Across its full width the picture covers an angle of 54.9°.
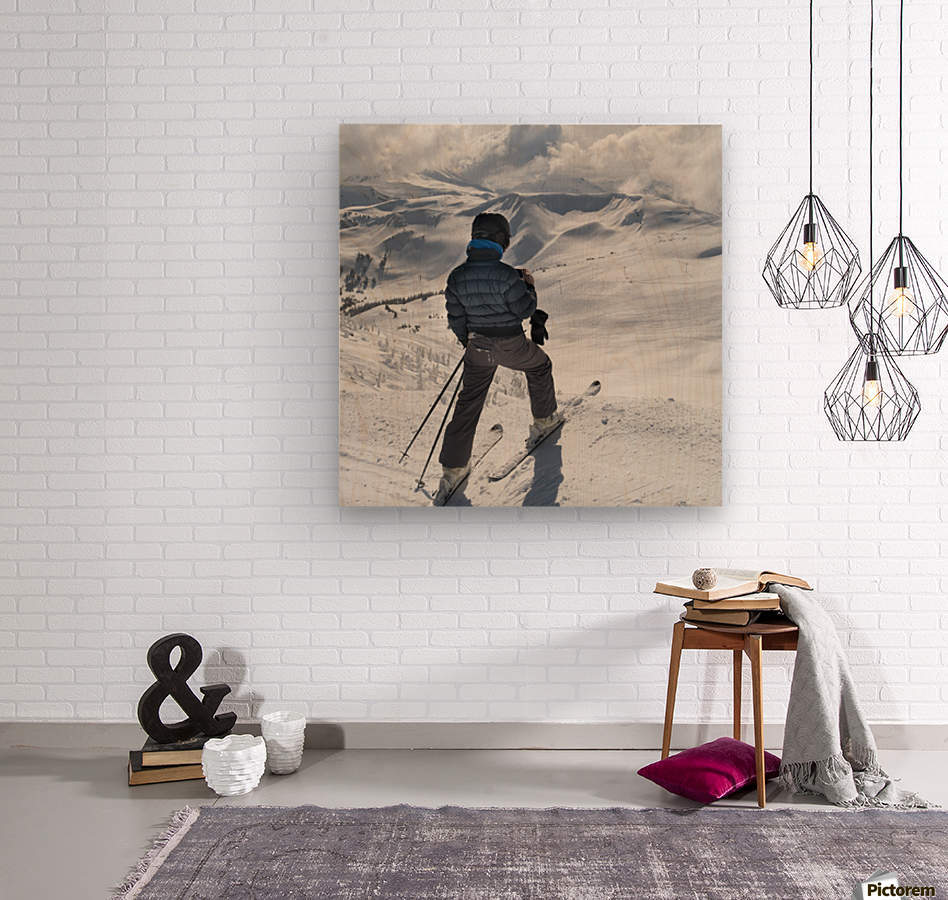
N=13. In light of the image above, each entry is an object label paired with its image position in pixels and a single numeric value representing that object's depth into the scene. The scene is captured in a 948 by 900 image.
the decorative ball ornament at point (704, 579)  2.96
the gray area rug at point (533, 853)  2.31
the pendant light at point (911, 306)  3.29
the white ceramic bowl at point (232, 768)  2.89
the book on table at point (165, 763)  3.03
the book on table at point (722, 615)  2.93
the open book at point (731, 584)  2.95
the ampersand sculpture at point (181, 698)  3.09
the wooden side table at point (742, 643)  2.83
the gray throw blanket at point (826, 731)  2.83
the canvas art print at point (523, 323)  3.33
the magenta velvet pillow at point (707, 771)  2.82
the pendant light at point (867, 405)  3.23
